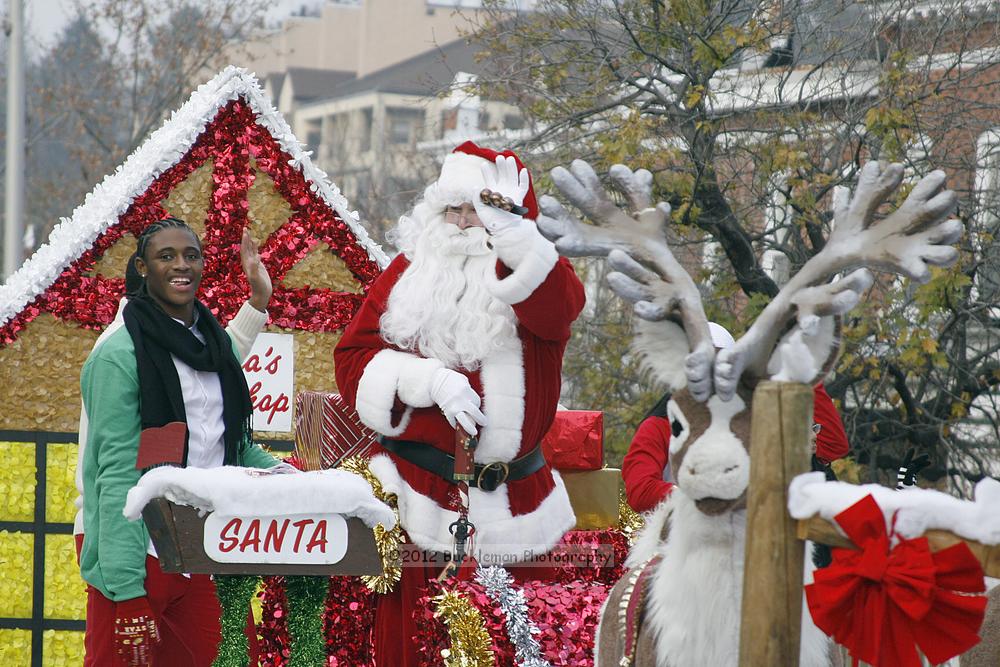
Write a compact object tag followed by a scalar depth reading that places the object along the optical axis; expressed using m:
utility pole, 29.20
